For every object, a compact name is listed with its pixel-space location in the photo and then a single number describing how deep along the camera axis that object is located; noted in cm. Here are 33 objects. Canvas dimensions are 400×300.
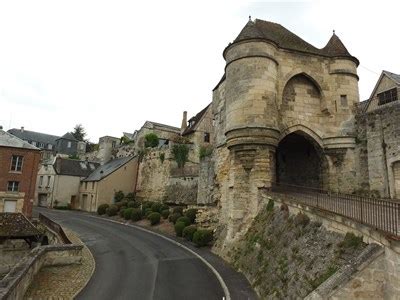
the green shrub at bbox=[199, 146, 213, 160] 2691
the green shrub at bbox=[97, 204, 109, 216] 3697
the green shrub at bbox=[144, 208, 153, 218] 3148
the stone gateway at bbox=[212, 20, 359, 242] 1650
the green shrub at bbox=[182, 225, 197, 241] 2260
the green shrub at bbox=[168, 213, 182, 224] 2761
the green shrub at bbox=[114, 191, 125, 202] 4087
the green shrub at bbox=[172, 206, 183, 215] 2843
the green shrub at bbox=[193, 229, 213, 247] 2070
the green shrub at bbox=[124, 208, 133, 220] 3275
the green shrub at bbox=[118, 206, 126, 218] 3435
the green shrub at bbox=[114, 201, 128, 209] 3664
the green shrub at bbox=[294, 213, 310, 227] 1170
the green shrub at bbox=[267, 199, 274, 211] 1504
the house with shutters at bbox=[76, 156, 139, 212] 4072
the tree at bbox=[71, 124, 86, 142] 7938
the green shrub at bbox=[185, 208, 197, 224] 2497
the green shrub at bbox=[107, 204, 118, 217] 3561
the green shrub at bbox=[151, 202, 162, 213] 3196
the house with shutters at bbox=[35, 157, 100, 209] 4438
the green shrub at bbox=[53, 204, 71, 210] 4366
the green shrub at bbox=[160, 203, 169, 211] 3191
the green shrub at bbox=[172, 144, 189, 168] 3744
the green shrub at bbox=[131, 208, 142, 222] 3198
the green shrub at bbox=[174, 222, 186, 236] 2415
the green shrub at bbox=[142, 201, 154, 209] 3353
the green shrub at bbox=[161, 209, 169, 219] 3012
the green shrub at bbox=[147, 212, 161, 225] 2927
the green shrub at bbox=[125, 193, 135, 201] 4094
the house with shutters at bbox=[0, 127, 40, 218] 2994
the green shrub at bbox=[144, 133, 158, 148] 4438
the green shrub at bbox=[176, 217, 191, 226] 2475
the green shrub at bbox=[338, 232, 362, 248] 870
